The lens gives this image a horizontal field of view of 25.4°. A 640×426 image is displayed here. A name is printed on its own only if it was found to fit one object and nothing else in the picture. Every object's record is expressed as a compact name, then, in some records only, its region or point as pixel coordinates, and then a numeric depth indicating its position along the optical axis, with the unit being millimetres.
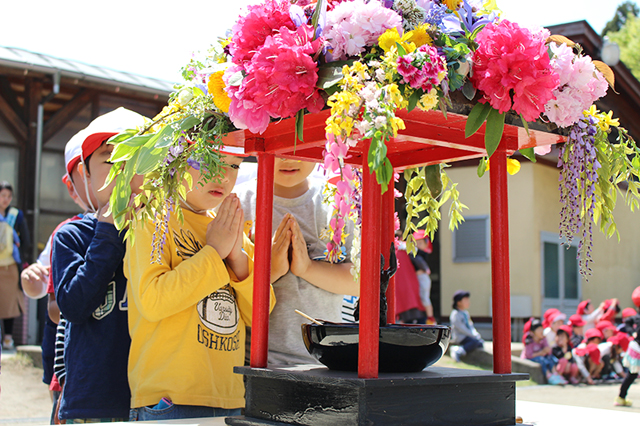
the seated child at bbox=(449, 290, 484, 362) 8673
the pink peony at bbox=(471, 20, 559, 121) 2093
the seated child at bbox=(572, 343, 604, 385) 8856
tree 27345
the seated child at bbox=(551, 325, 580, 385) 8745
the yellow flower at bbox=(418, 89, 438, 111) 2072
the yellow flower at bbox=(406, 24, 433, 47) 2105
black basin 2211
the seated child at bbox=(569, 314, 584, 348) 9533
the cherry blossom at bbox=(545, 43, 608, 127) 2167
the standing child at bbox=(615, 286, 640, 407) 6897
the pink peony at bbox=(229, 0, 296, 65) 2126
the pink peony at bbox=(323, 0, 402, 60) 2078
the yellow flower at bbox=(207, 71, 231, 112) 2202
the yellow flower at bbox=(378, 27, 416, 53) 2067
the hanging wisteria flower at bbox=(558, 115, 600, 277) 2251
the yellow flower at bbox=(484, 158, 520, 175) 2405
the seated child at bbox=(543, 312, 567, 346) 9012
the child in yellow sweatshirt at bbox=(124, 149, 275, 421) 2404
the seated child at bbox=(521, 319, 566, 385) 8737
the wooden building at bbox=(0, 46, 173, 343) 8163
